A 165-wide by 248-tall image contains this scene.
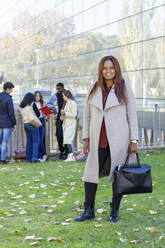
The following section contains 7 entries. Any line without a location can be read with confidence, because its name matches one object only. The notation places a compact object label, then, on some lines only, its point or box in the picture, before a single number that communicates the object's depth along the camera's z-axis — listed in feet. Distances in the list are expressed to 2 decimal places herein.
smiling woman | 15.83
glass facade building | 61.93
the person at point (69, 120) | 35.06
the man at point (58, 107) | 36.37
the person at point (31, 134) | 34.73
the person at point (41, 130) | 36.09
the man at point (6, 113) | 34.12
